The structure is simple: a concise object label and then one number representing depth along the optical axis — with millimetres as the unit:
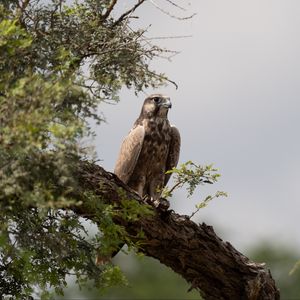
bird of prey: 19937
